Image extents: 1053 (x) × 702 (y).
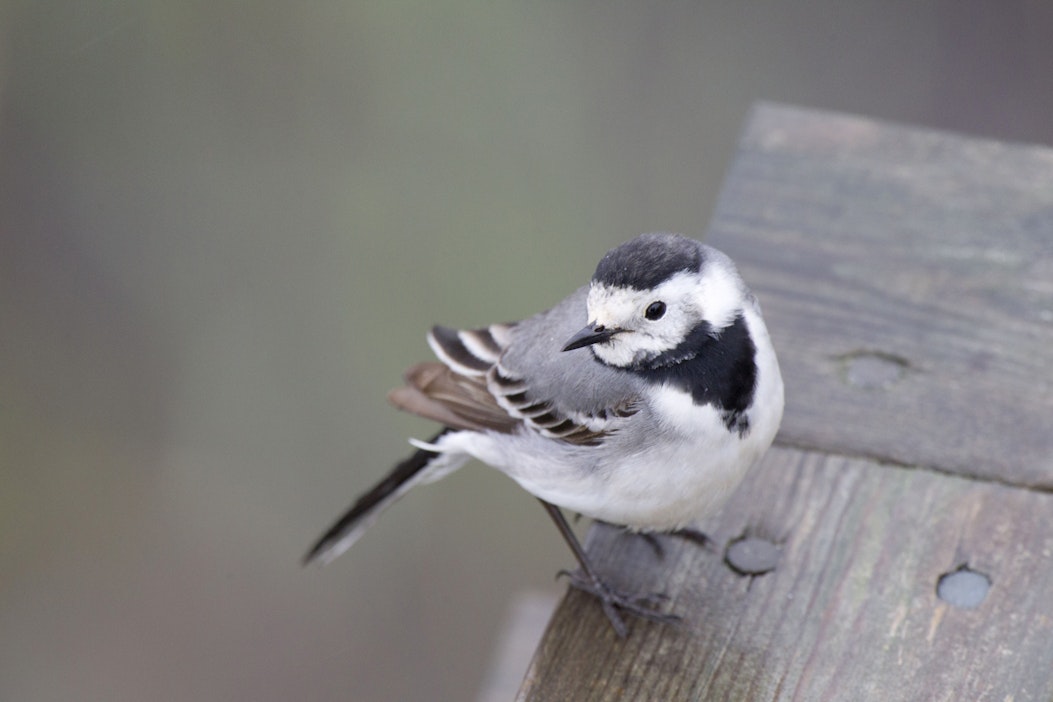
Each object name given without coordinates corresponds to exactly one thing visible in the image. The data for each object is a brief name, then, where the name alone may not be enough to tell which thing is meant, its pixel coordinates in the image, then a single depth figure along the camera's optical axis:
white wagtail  5.17
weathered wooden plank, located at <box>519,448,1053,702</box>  4.74
